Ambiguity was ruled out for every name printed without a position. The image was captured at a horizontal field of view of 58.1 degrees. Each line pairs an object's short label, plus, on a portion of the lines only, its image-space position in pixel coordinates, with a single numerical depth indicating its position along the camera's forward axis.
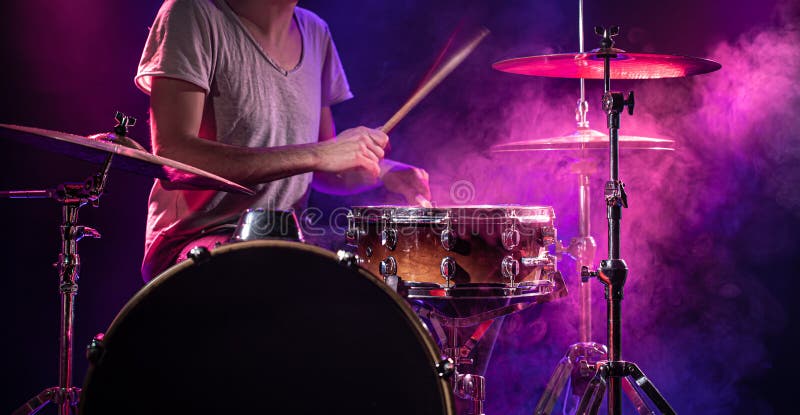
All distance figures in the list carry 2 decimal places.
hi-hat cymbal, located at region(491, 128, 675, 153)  2.56
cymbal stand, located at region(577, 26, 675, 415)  2.15
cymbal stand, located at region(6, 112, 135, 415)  1.83
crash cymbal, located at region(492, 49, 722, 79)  2.24
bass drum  1.35
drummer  2.08
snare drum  2.04
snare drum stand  2.18
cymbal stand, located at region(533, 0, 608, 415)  2.65
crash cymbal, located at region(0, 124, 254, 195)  1.42
